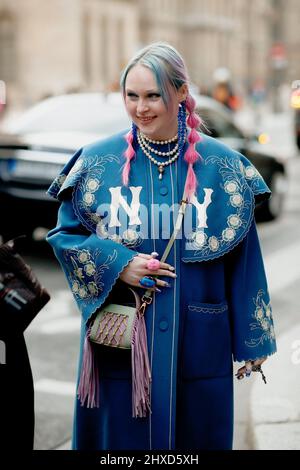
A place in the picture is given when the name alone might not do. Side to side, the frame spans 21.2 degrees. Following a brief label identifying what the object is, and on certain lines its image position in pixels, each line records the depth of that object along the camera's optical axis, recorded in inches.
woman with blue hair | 97.3
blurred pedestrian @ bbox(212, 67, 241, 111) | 802.2
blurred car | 293.6
